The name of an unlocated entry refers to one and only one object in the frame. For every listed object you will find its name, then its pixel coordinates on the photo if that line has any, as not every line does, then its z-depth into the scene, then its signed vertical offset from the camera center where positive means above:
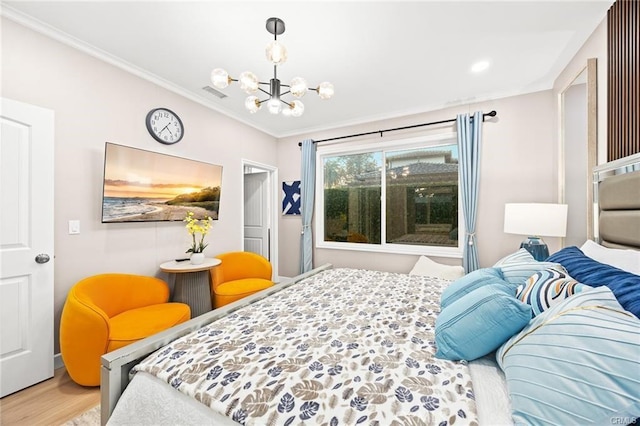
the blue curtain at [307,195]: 4.32 +0.31
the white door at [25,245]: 1.85 -0.24
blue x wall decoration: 4.57 +0.29
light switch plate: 2.26 -0.12
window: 3.55 +0.25
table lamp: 2.33 -0.09
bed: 0.76 -0.65
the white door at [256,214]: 4.71 -0.01
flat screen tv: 2.47 +0.30
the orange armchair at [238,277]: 2.95 -0.85
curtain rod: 3.13 +1.22
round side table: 2.72 -0.79
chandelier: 1.73 +0.95
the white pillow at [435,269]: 3.17 -0.73
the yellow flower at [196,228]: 2.97 -0.17
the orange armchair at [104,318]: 1.84 -0.88
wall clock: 2.82 +1.02
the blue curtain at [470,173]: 3.18 +0.51
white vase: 2.84 -0.50
